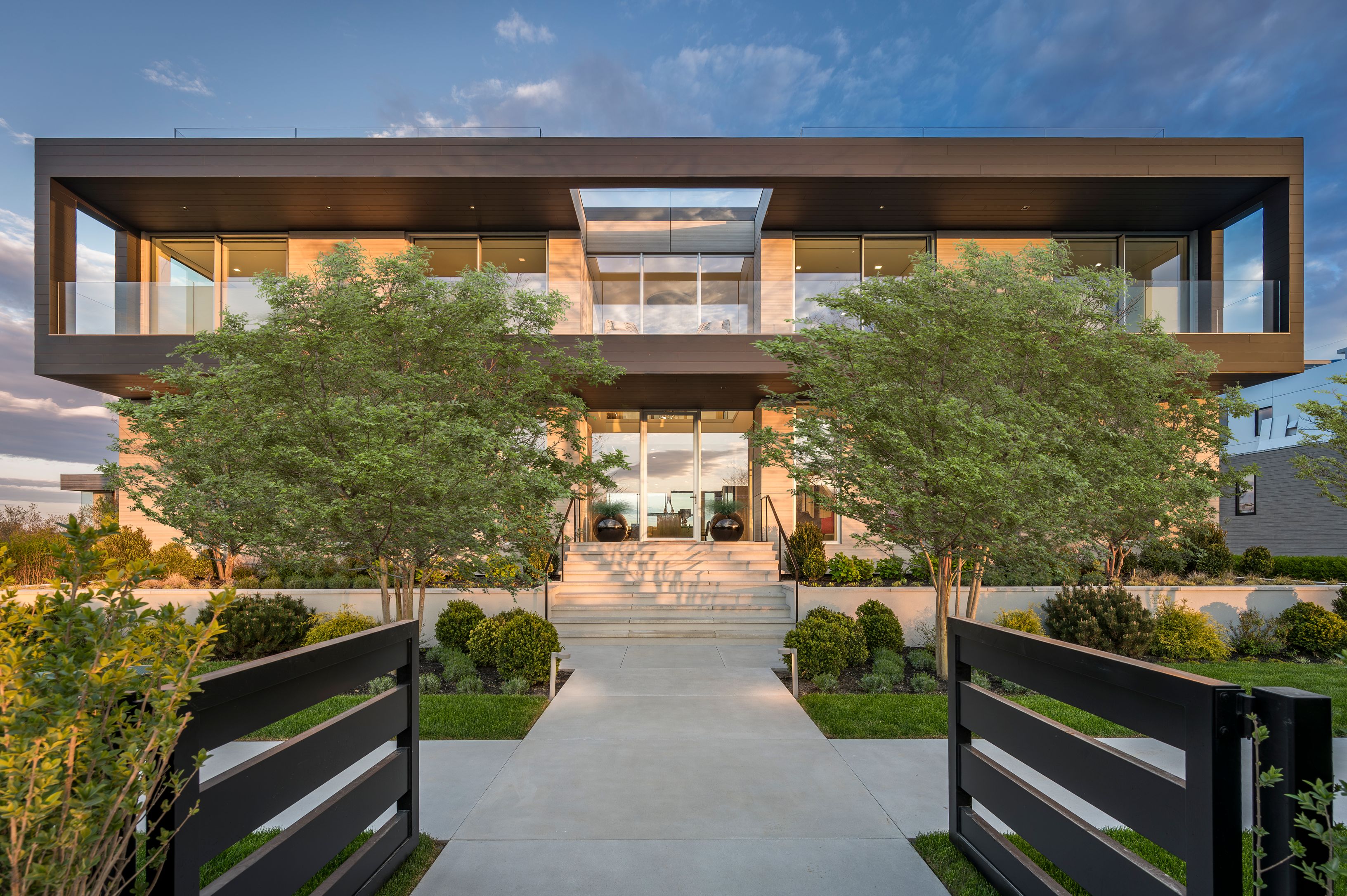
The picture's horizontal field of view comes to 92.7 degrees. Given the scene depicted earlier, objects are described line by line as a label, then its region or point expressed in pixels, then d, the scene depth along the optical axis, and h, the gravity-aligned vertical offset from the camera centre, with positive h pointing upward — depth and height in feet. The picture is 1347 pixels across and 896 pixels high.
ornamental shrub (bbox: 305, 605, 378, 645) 27.50 -7.58
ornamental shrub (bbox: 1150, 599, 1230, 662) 29.89 -8.39
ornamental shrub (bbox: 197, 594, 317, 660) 28.12 -7.76
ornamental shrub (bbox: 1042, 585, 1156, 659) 28.48 -7.32
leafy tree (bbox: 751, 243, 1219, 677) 22.91 +2.10
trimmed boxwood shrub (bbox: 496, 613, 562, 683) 24.44 -7.52
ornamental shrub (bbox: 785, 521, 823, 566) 40.40 -5.32
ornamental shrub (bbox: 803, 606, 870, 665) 26.37 -7.38
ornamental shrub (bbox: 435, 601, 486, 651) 28.84 -7.65
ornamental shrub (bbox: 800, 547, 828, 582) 38.70 -6.58
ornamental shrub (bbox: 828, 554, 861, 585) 37.01 -6.57
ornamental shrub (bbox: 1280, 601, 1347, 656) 31.24 -8.39
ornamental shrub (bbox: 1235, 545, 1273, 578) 43.45 -7.11
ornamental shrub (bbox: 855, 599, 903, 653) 29.84 -8.06
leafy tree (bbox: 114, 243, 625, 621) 22.25 +1.40
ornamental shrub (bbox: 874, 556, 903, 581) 35.22 -6.25
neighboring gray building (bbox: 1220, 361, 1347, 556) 63.72 -3.27
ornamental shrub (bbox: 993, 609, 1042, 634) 29.66 -7.57
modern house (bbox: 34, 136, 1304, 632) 41.16 +16.91
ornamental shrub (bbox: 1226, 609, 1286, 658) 32.14 -8.96
